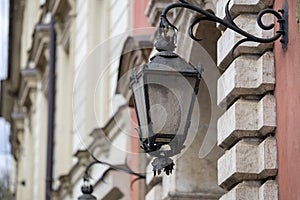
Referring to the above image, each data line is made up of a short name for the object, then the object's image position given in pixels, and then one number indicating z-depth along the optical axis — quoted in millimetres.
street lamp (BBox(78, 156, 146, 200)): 12069
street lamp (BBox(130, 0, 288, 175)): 7570
